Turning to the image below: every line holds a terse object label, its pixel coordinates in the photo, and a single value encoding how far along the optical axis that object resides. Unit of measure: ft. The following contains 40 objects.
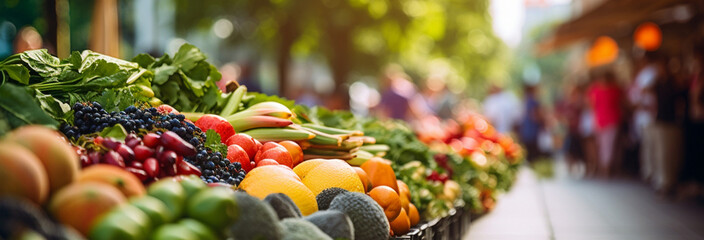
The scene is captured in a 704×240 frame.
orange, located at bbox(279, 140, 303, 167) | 14.19
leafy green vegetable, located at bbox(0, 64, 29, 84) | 11.51
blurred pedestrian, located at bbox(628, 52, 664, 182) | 36.32
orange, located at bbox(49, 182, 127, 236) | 6.78
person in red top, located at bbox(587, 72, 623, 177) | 45.29
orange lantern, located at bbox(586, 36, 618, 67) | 52.01
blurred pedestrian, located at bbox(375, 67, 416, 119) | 43.93
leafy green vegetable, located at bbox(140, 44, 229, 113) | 14.82
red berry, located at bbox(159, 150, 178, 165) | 9.42
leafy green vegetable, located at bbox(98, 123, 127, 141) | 10.09
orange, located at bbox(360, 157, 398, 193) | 14.42
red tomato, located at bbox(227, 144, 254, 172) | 12.22
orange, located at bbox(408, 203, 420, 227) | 14.70
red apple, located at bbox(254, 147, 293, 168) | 13.08
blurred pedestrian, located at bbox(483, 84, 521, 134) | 52.21
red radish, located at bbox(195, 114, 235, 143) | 13.32
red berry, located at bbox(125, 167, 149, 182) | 8.88
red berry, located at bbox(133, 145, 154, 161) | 9.34
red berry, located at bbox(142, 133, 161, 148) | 9.74
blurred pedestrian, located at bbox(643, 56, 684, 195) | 35.29
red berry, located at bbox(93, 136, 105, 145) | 9.29
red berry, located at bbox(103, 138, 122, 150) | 9.18
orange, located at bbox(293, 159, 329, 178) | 13.07
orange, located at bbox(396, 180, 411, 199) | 14.93
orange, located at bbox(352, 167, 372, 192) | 13.82
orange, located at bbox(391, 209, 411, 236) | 13.16
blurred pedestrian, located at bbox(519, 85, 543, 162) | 50.85
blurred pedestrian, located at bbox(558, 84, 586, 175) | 51.72
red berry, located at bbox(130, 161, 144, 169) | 9.07
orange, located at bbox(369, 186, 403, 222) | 12.97
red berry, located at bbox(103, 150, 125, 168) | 8.79
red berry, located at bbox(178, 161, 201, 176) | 9.87
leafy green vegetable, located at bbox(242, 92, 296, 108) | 16.70
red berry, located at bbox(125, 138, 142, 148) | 9.54
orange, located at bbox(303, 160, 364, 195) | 12.41
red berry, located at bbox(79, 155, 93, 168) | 8.72
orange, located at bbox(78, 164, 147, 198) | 7.45
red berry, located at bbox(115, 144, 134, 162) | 9.14
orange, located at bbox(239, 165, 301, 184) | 11.19
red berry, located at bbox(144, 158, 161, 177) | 9.10
